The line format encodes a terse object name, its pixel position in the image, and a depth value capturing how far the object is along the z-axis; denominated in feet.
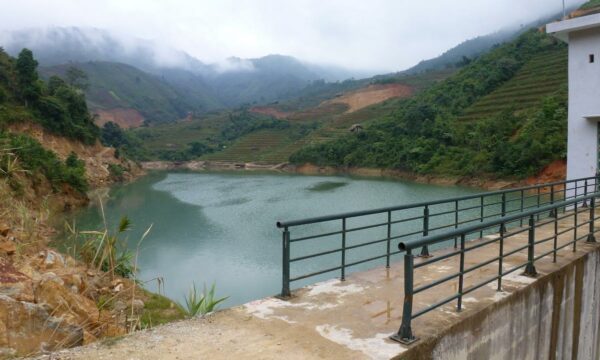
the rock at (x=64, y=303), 13.89
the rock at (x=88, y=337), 13.29
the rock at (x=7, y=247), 20.18
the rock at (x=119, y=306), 19.24
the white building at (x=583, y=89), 30.89
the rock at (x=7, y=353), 10.89
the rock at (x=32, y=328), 11.96
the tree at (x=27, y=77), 102.22
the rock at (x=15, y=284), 13.76
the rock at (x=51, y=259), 22.74
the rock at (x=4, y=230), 22.66
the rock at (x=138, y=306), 23.67
